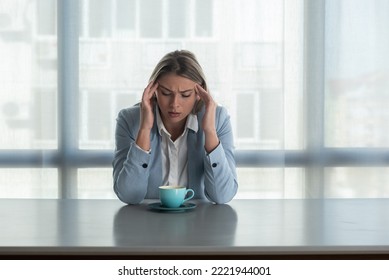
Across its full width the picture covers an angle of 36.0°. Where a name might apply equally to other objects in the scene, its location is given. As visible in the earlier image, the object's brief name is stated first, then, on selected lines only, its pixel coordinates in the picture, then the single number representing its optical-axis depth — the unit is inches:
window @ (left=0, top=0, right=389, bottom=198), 150.0
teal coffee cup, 80.4
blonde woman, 92.7
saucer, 79.7
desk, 60.0
